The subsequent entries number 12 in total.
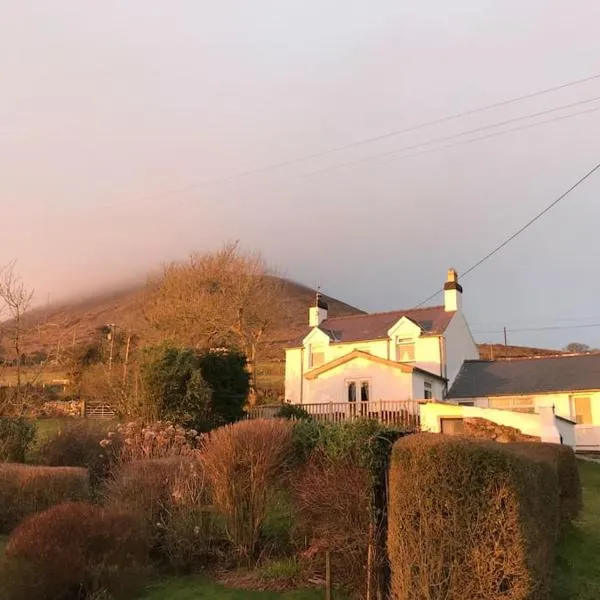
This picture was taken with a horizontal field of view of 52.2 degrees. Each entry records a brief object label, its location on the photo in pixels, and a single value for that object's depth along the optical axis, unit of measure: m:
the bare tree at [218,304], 36.56
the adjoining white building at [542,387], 28.83
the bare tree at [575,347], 75.06
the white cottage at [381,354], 30.83
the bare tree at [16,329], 19.28
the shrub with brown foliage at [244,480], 9.39
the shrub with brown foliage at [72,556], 7.44
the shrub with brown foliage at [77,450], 14.86
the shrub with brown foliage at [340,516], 7.57
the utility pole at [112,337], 40.94
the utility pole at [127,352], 29.36
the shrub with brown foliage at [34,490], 11.16
